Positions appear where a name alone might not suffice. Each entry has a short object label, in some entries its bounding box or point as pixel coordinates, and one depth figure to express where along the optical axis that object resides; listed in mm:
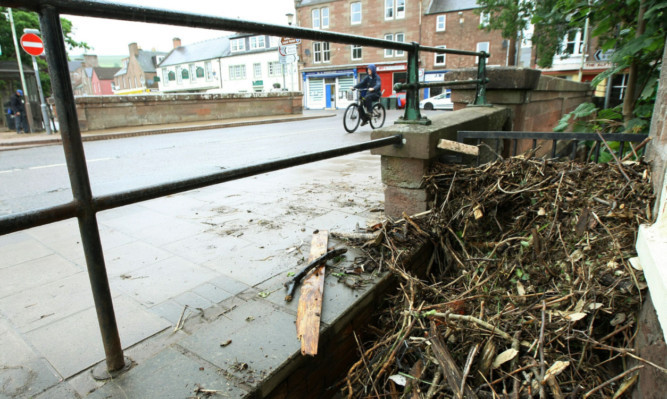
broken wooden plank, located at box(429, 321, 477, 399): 1648
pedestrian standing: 15406
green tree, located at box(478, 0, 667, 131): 3221
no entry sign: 11211
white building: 46750
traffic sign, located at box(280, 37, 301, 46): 16786
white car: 31106
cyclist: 11914
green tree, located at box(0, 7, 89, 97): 23438
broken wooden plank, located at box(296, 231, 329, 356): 1798
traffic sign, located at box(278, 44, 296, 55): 17062
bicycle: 12117
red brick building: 34250
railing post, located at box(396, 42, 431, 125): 2881
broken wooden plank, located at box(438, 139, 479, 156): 2938
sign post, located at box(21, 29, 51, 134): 11227
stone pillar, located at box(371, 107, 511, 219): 2852
